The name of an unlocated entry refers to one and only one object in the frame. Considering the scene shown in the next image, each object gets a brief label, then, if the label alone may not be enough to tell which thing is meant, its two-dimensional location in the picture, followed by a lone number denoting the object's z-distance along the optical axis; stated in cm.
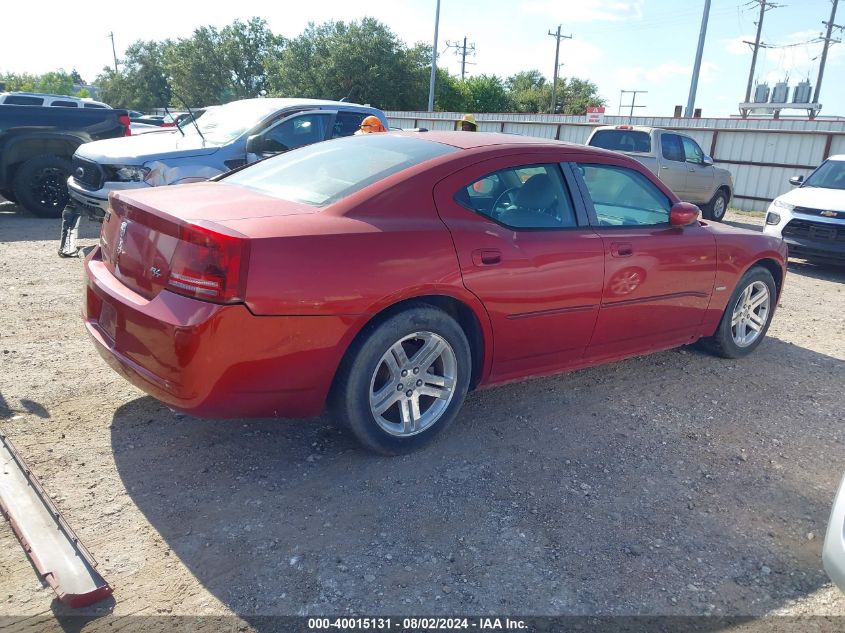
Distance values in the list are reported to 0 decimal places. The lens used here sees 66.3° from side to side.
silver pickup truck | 1284
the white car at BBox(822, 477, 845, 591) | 213
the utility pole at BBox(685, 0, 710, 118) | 2062
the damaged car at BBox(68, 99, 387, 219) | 707
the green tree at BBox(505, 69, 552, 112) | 6525
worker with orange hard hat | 736
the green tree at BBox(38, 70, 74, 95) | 6222
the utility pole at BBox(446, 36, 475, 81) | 5897
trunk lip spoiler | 218
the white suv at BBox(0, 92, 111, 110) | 1253
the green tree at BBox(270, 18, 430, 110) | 4325
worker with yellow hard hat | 875
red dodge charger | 267
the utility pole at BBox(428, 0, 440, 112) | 3146
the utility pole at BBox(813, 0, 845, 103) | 3686
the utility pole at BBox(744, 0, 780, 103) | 3953
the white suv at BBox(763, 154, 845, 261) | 880
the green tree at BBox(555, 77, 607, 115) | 6569
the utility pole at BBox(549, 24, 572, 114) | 5884
